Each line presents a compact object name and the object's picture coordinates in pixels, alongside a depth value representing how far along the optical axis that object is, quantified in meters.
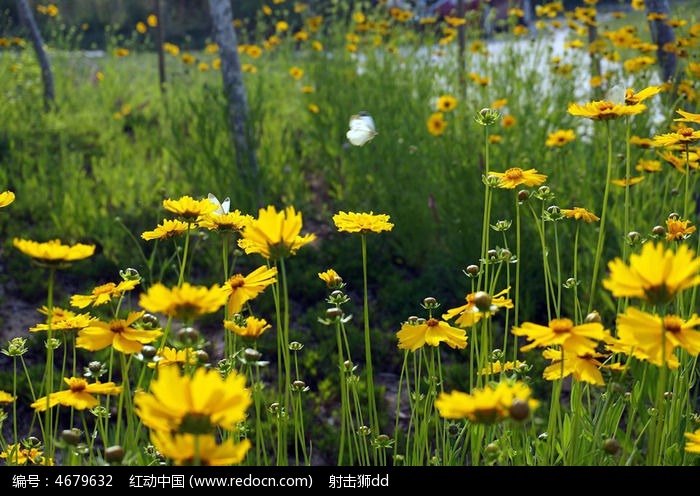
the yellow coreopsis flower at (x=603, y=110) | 1.56
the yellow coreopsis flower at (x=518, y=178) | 1.62
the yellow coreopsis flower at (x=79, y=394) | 1.46
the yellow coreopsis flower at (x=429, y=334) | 1.53
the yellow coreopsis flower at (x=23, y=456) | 1.51
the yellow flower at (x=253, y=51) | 5.79
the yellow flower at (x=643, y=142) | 2.55
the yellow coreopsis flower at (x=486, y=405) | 1.28
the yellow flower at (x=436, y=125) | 3.96
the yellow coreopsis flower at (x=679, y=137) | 1.66
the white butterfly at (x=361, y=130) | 2.01
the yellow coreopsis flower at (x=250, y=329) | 1.46
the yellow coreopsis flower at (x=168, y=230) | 1.58
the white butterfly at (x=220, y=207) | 1.58
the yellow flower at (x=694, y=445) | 1.38
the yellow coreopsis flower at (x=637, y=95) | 1.58
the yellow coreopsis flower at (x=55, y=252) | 1.36
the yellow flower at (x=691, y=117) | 1.58
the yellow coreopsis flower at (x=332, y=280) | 1.57
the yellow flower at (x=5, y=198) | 1.50
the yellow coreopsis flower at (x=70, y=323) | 1.52
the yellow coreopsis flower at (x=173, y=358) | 1.45
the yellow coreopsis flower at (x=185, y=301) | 1.33
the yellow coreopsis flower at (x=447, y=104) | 4.02
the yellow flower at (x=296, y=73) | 5.33
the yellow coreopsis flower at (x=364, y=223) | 1.54
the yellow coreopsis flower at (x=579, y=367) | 1.44
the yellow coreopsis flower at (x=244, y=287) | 1.50
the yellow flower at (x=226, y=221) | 1.56
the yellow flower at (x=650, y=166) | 2.29
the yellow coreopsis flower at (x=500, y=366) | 1.56
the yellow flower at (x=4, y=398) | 1.53
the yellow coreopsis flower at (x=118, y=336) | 1.45
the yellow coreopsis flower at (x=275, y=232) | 1.40
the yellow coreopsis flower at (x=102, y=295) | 1.50
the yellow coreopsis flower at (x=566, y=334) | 1.38
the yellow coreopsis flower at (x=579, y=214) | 1.62
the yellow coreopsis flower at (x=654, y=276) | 1.31
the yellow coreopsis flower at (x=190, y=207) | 1.53
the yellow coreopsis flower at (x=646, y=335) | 1.36
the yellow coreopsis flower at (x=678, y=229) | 1.62
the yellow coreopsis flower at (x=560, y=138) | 2.72
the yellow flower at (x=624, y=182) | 1.87
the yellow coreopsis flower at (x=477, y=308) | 1.42
